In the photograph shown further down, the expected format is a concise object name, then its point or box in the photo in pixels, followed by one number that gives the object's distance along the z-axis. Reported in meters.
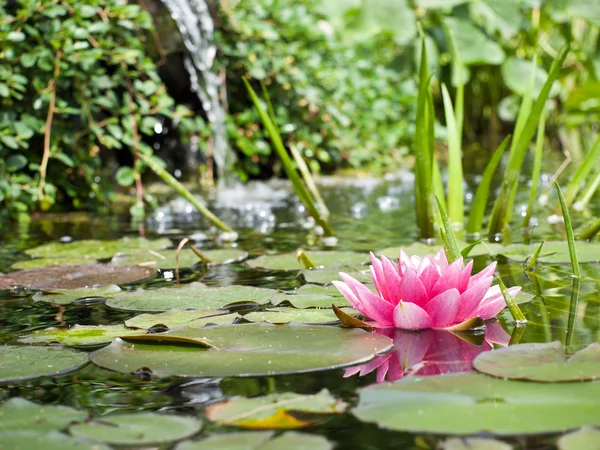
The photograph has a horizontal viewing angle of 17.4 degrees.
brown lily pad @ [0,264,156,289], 1.53
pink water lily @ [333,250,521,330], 1.26
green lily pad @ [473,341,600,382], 1.13
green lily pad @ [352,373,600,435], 1.06
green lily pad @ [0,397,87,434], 1.09
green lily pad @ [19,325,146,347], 1.27
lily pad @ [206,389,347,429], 1.09
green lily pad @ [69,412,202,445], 1.07
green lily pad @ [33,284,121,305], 1.45
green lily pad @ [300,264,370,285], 1.47
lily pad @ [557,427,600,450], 1.04
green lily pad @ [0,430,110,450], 1.06
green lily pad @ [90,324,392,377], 1.18
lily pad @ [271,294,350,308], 1.36
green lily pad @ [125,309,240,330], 1.30
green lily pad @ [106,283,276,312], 1.39
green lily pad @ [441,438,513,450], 1.04
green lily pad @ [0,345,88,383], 1.20
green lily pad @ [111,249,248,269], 1.67
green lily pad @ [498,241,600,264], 1.54
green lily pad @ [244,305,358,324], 1.30
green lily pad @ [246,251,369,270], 1.59
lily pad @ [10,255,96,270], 1.69
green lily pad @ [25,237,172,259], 1.85
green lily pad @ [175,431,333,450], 1.05
